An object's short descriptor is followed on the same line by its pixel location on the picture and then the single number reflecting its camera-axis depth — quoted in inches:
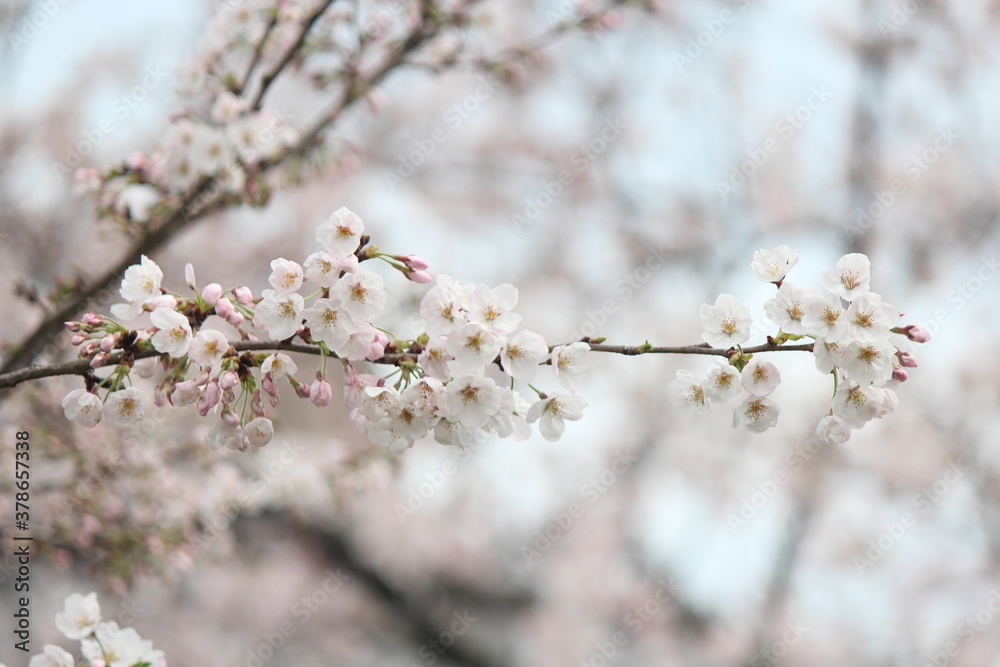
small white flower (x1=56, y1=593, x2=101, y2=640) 123.8
